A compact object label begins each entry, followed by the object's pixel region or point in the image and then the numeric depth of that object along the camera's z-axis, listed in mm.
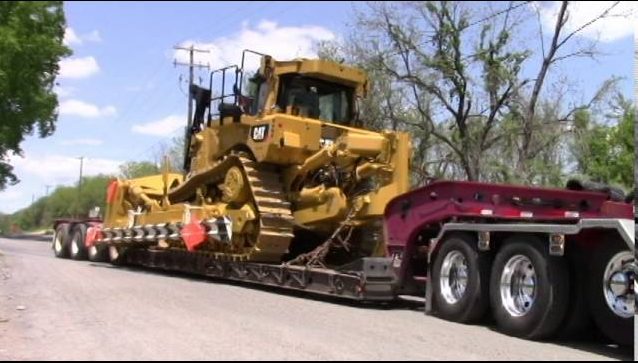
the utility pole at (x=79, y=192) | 93156
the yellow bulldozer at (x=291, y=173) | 12844
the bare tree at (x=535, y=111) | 23812
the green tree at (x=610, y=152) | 31703
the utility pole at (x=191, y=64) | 45850
